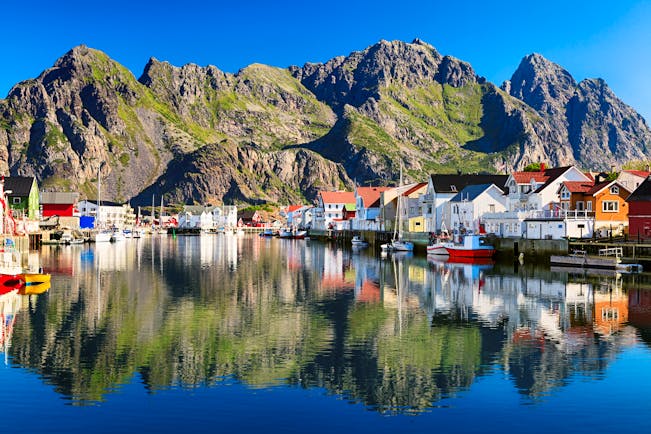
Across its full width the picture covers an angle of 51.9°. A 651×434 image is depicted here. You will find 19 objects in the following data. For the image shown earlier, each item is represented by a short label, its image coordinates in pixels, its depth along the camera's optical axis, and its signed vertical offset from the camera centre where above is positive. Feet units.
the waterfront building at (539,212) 296.10 +5.07
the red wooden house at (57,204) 591.37 +22.00
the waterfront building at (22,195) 484.13 +25.03
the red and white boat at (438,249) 342.44 -12.83
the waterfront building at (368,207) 568.41 +16.33
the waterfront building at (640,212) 270.05 +3.97
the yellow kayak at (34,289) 183.35 -17.03
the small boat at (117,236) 564.26 -7.28
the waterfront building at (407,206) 457.27 +13.77
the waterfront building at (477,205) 380.15 +10.99
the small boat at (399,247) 398.62 -13.23
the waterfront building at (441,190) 428.56 +22.15
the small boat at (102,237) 540.93 -7.08
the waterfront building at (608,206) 305.12 +7.51
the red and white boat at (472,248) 319.68 -11.81
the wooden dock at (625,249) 248.52 -10.41
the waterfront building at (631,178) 330.77 +22.28
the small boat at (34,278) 193.98 -14.53
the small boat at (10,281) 182.28 -14.54
